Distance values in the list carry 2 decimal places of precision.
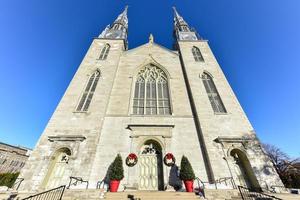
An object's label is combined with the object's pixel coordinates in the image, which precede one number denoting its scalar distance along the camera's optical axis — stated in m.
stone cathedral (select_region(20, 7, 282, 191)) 9.88
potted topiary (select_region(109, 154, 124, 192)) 8.74
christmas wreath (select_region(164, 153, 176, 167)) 10.40
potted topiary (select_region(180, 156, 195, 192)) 8.73
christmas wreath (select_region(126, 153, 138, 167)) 10.26
